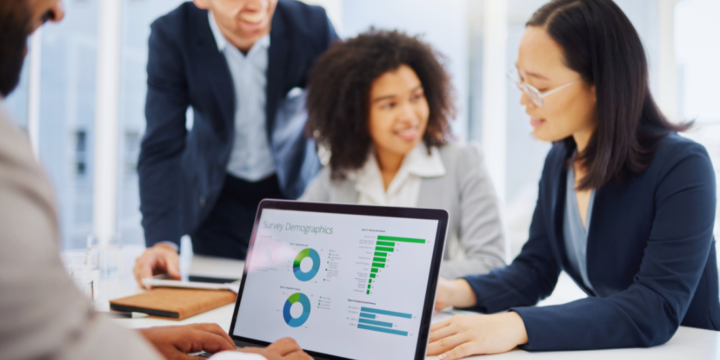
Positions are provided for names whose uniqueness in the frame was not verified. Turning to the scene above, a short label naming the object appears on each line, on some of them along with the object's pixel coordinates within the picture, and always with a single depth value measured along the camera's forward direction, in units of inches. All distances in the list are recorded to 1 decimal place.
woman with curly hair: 66.2
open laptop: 29.3
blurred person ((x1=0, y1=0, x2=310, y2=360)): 12.8
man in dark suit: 72.9
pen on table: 43.0
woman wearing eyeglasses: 34.2
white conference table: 32.8
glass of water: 58.4
